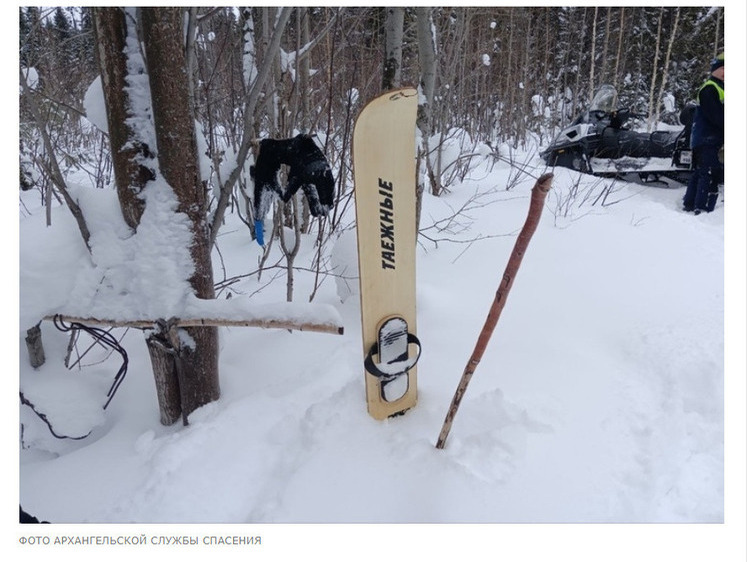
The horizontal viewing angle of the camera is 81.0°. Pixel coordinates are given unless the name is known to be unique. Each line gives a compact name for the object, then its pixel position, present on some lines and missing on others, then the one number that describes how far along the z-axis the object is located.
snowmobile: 5.43
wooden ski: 1.41
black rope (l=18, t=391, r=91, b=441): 1.63
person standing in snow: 4.25
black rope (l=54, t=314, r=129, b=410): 1.51
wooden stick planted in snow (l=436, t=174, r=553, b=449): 1.09
